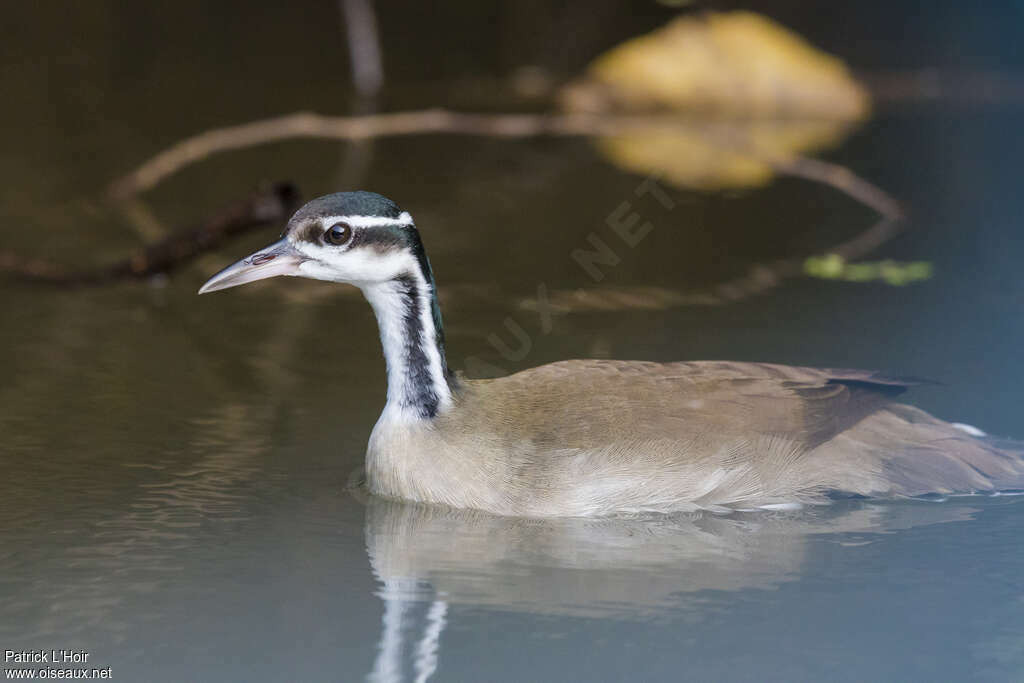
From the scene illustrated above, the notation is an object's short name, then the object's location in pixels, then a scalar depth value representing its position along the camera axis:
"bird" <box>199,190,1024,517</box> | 10.23
